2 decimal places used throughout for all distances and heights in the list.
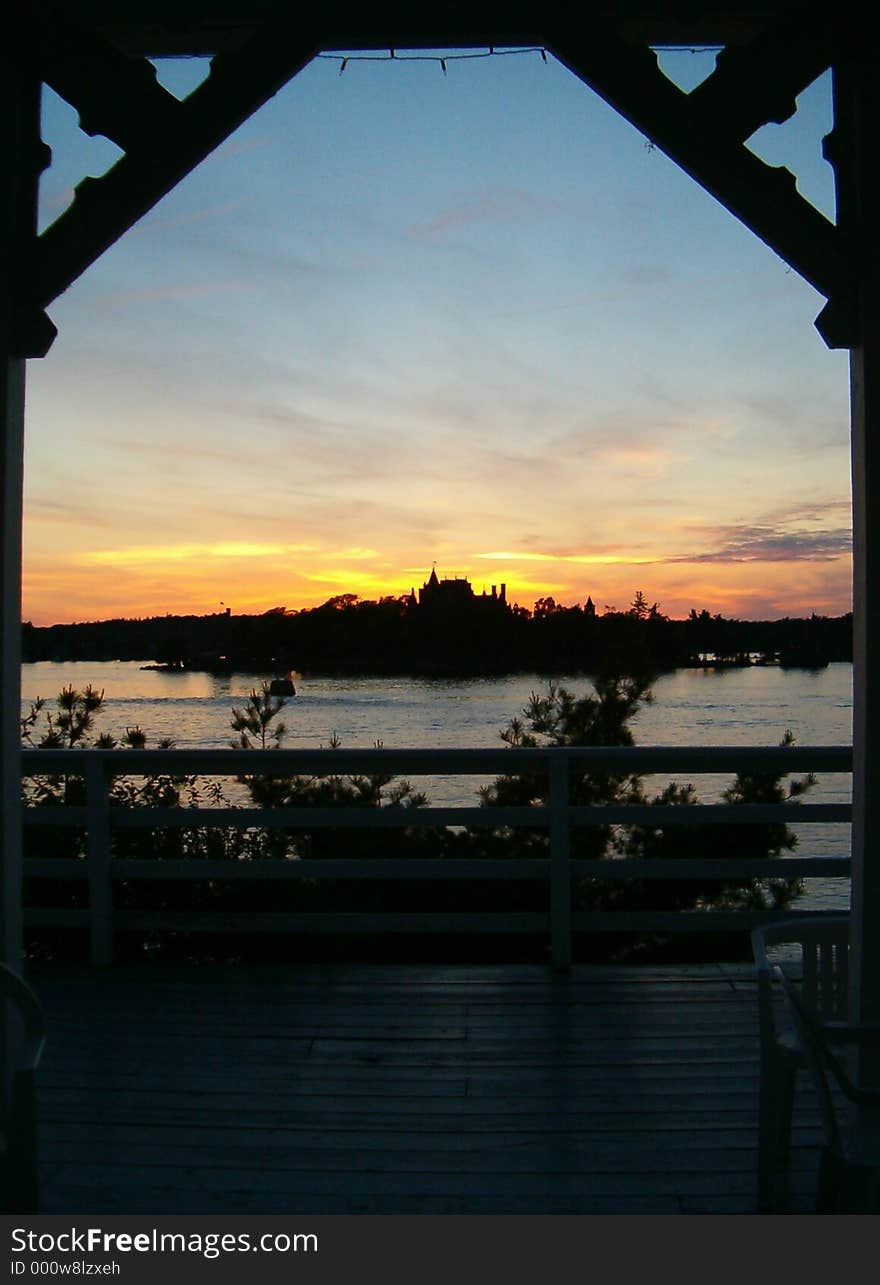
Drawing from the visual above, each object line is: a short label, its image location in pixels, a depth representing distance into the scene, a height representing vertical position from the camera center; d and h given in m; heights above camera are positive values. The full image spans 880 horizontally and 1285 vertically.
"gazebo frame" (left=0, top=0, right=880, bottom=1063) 2.22 +1.30
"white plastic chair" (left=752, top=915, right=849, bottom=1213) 2.23 -0.87
